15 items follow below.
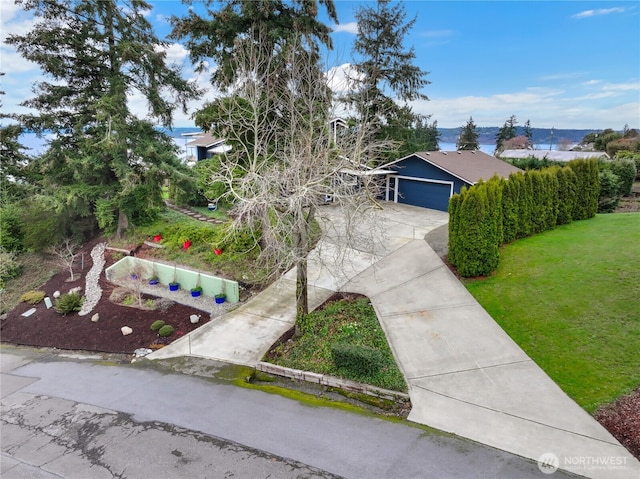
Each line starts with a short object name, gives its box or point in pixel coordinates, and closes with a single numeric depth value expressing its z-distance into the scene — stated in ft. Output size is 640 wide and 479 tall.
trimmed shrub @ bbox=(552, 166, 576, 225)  46.24
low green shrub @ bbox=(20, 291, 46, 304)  42.11
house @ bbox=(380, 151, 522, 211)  59.41
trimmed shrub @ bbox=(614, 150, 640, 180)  77.00
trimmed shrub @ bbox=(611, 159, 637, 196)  62.69
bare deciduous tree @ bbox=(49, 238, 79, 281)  45.65
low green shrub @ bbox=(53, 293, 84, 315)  37.58
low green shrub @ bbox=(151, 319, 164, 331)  32.52
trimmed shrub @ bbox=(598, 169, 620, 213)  58.82
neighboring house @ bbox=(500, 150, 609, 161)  132.62
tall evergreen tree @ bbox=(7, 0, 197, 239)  44.14
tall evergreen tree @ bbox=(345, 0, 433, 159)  67.51
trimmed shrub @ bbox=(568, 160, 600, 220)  47.83
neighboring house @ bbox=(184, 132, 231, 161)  87.10
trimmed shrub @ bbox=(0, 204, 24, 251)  53.21
